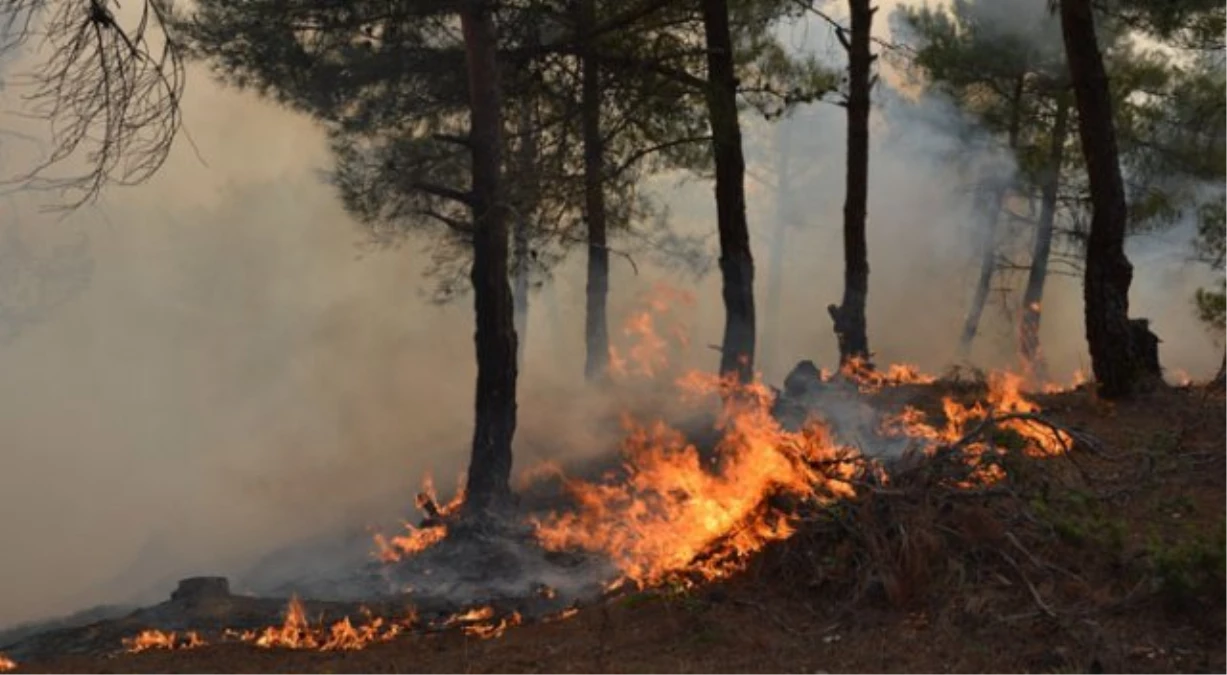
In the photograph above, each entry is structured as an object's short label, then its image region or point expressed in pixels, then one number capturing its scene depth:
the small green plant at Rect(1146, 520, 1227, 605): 4.60
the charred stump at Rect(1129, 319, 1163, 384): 9.95
